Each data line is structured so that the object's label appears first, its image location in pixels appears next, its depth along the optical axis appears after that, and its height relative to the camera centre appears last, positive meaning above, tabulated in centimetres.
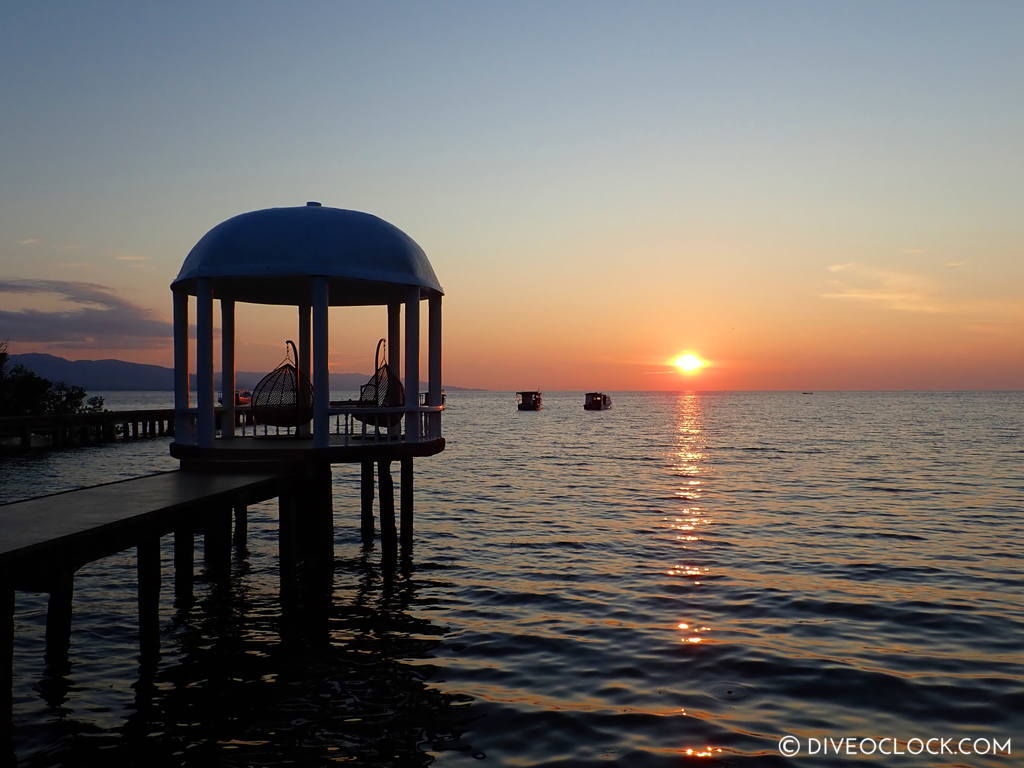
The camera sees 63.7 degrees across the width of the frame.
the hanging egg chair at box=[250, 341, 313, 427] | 1694 -14
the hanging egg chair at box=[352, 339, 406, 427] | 1661 -3
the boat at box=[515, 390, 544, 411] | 14388 -179
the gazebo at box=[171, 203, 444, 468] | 1465 +203
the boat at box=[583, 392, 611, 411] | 14112 -200
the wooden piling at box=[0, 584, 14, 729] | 774 -237
